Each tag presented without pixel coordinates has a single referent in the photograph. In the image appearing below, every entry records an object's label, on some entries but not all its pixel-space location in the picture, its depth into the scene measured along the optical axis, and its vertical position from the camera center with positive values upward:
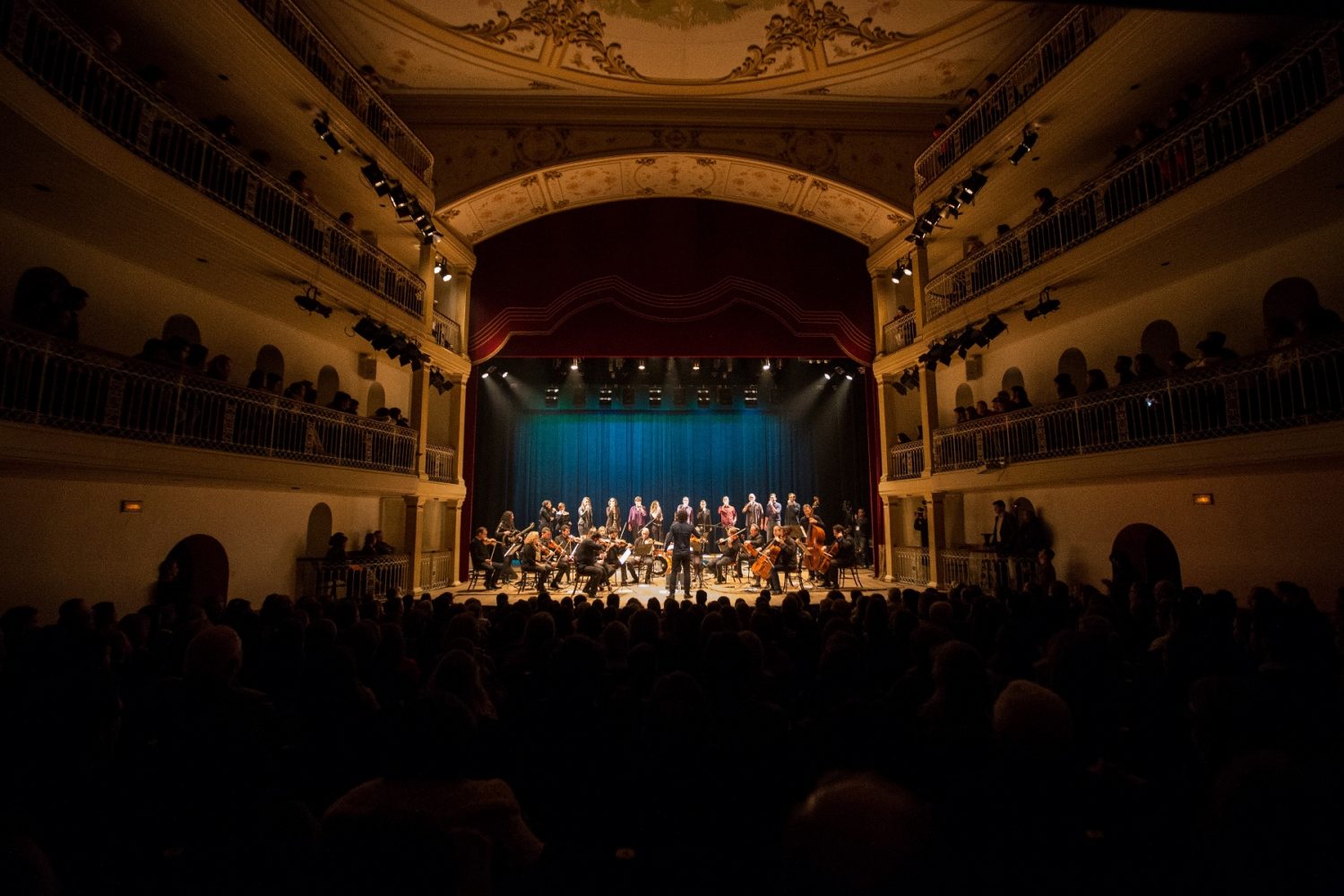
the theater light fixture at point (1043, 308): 10.00 +3.67
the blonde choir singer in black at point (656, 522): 17.19 +0.68
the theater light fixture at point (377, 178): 10.51 +5.90
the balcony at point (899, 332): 14.50 +4.79
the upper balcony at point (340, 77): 9.86 +7.92
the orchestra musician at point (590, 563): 12.52 -0.29
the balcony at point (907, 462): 14.31 +1.88
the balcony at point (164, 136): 6.29 +4.89
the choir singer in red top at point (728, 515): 17.89 +0.86
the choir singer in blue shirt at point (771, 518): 17.04 +0.81
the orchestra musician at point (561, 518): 16.71 +0.75
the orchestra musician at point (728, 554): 14.65 -0.14
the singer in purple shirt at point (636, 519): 18.36 +0.79
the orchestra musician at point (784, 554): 12.45 -0.12
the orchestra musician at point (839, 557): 12.27 -0.18
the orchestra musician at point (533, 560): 13.38 -0.26
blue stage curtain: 20.61 +2.95
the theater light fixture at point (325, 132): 9.91 +6.22
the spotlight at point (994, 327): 10.77 +3.60
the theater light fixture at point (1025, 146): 10.14 +6.20
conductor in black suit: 11.52 +0.06
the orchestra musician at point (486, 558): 14.42 -0.26
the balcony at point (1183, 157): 6.79 +4.97
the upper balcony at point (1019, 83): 9.77 +7.74
